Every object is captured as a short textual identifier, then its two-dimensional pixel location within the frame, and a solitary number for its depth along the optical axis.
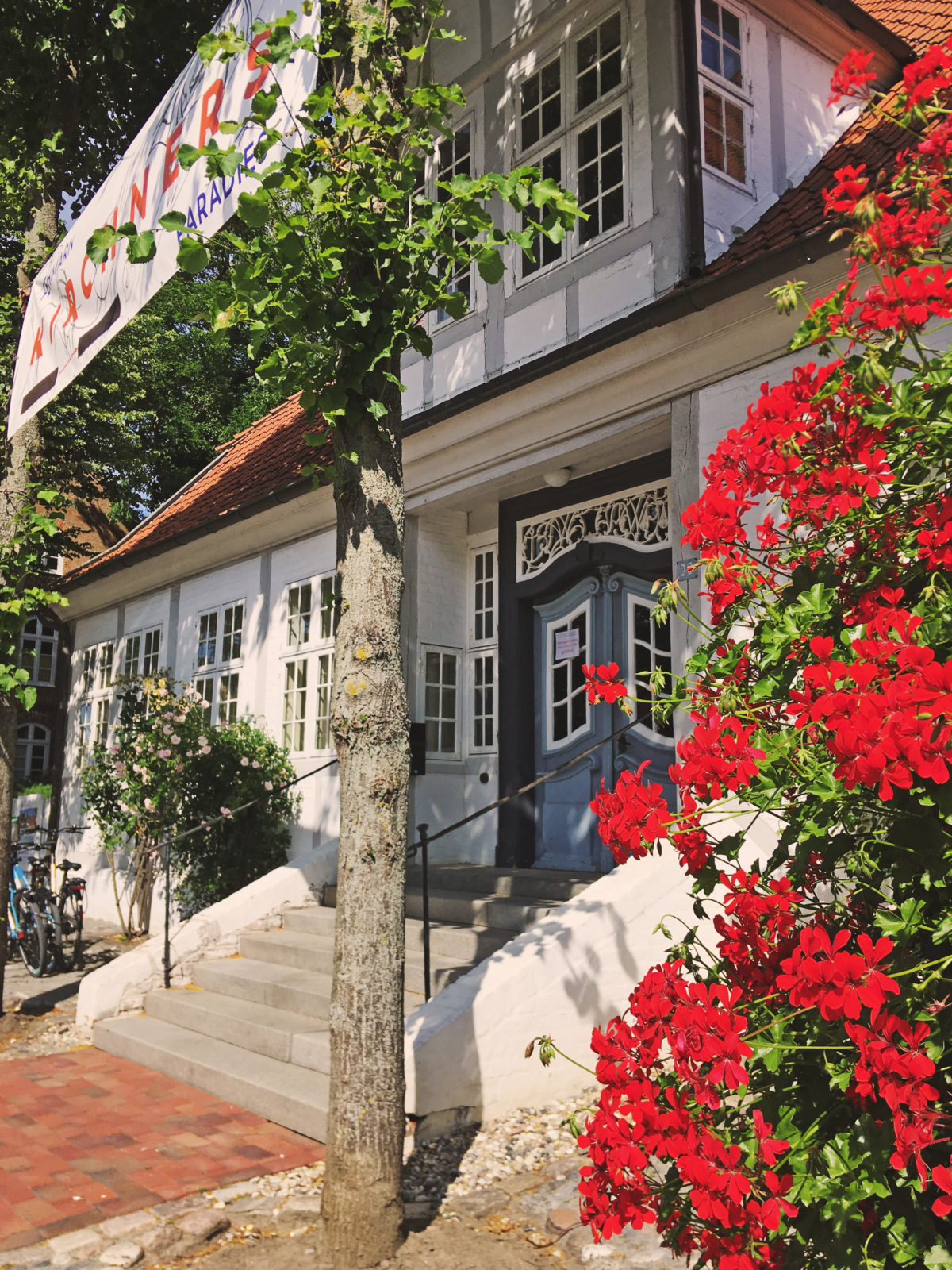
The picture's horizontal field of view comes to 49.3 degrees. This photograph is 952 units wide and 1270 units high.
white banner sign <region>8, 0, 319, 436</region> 4.12
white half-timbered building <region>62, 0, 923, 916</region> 6.32
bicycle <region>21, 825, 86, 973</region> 8.20
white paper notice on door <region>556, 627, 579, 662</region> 7.92
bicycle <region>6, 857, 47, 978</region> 8.04
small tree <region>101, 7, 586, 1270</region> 3.34
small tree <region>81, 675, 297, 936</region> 9.05
